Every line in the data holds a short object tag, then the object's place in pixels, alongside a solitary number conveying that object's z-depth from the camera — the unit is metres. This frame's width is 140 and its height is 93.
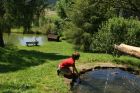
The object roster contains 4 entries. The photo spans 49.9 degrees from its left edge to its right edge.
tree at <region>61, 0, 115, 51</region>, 20.96
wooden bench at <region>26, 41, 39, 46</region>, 25.44
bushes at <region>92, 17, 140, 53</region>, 13.64
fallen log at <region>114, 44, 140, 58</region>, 7.38
